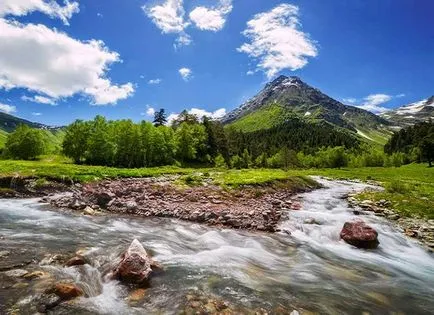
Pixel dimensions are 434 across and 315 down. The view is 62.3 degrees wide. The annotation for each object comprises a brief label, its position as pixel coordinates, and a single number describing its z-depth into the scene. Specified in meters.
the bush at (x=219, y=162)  99.00
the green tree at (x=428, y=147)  115.30
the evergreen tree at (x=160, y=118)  121.38
